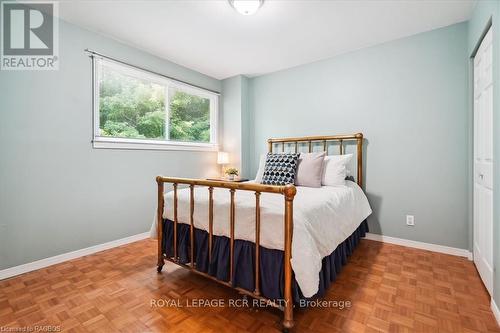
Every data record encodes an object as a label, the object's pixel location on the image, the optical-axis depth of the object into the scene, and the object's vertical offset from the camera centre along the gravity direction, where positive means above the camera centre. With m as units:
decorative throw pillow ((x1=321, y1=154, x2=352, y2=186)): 2.55 -0.06
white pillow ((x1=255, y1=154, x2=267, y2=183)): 2.85 -0.06
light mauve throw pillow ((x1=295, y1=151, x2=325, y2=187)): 2.49 -0.06
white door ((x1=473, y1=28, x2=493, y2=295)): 1.70 +0.03
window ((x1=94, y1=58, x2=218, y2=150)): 2.67 +0.72
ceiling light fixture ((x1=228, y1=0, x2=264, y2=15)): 1.98 +1.38
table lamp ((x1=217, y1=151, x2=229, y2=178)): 3.86 +0.10
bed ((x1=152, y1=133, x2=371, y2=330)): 1.31 -0.49
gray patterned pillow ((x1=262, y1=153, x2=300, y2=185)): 2.52 -0.06
